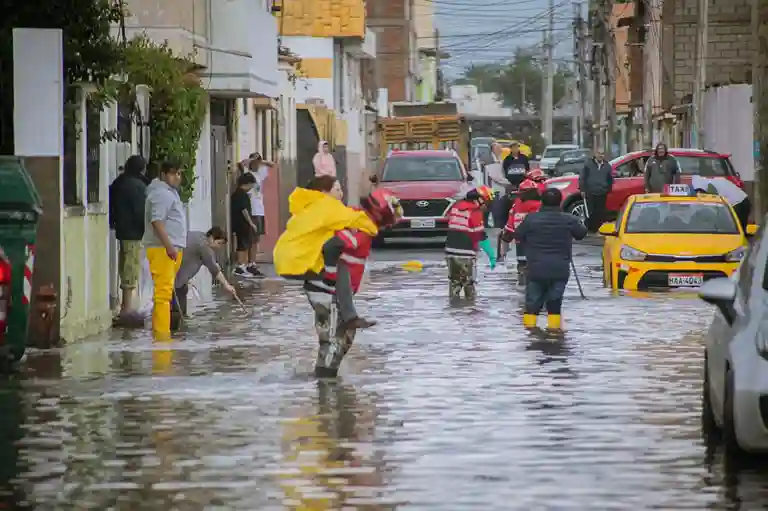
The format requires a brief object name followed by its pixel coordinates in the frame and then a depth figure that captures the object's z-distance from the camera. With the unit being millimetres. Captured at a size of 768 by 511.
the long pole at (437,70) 145750
